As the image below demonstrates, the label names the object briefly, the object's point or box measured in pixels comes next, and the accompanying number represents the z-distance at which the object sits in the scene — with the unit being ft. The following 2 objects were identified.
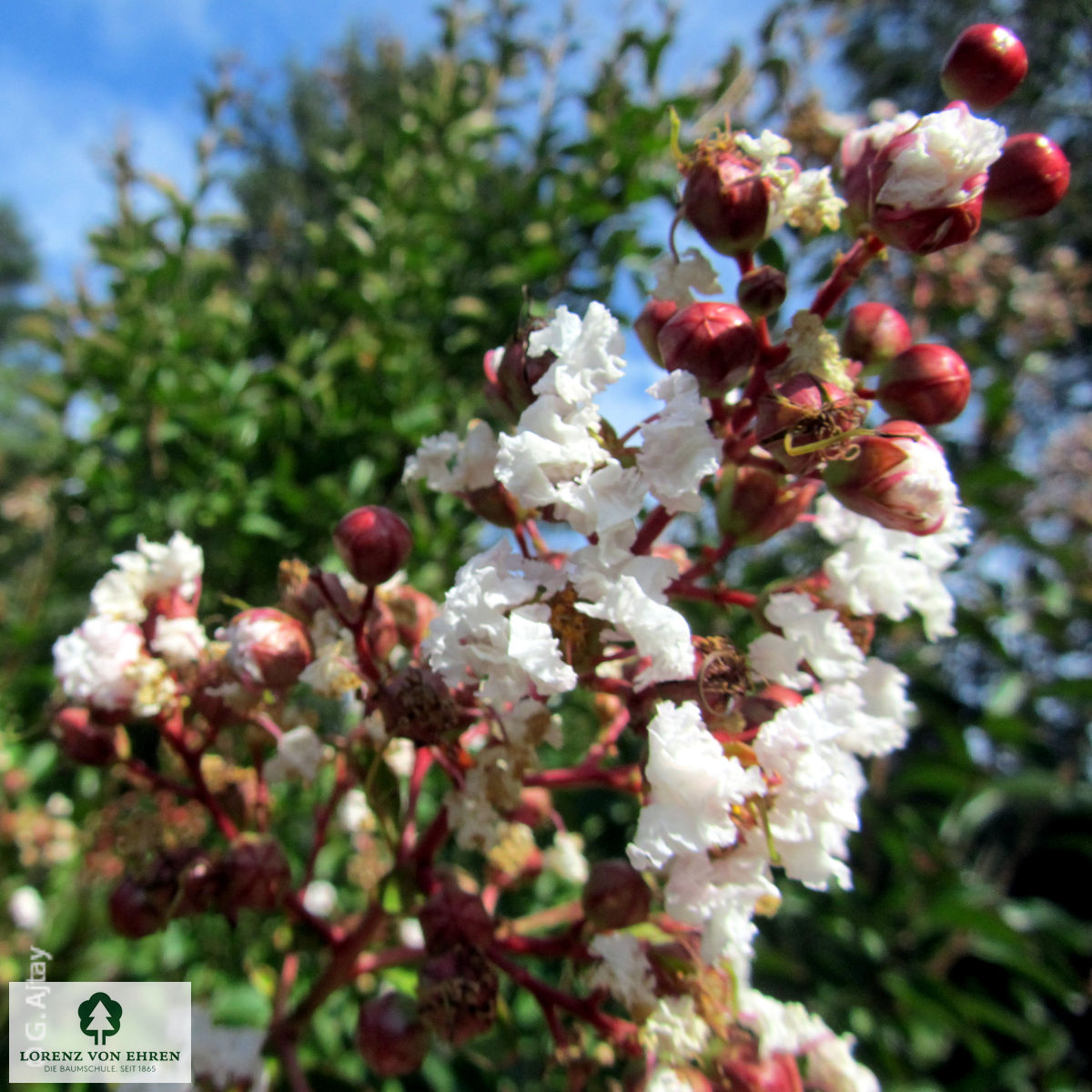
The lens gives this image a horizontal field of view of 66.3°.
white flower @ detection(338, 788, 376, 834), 0.47
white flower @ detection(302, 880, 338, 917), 0.72
